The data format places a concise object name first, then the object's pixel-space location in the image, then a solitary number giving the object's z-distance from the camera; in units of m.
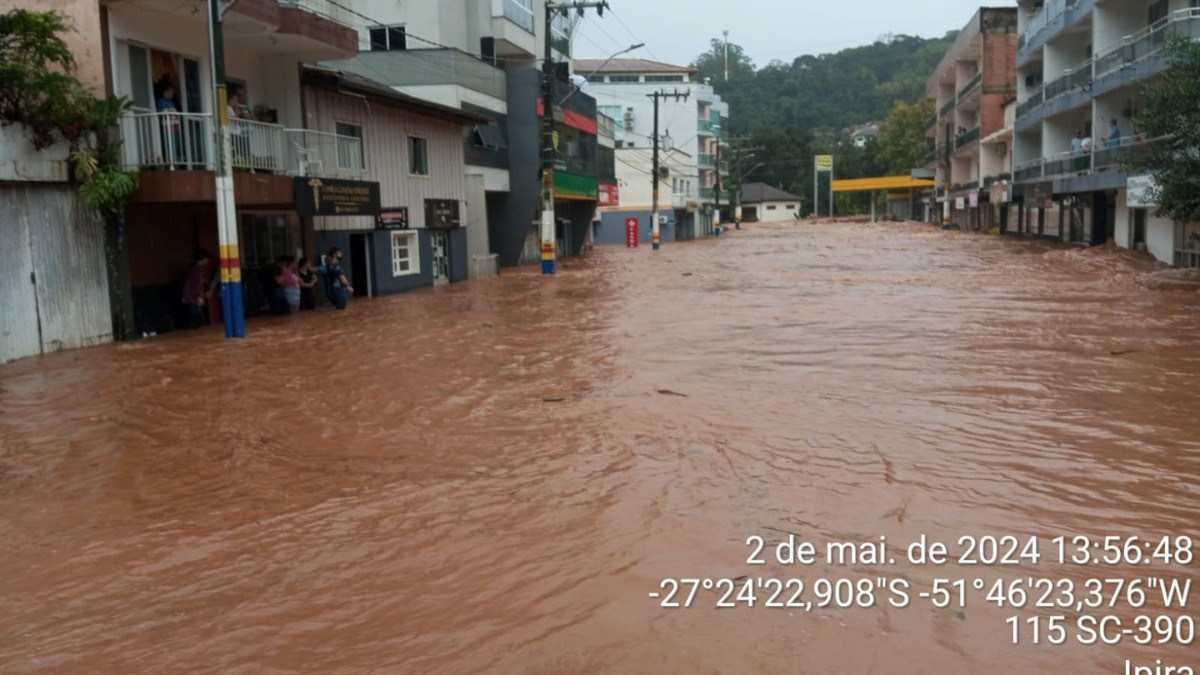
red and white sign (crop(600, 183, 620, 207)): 55.62
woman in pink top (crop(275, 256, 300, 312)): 21.42
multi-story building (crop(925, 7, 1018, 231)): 60.94
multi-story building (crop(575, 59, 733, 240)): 84.69
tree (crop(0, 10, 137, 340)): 14.57
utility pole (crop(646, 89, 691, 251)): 56.44
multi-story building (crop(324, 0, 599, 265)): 34.28
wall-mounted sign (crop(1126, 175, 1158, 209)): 26.88
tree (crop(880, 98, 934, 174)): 96.75
